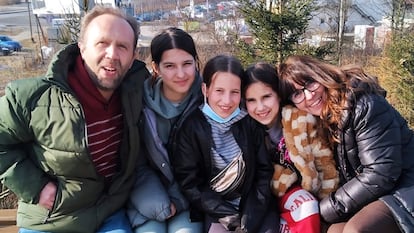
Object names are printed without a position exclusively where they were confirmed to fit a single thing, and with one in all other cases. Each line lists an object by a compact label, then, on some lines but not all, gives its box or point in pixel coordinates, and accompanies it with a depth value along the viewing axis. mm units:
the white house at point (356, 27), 13406
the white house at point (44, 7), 27569
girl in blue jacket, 2395
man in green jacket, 2191
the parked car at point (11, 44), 27203
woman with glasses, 2143
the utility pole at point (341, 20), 15127
